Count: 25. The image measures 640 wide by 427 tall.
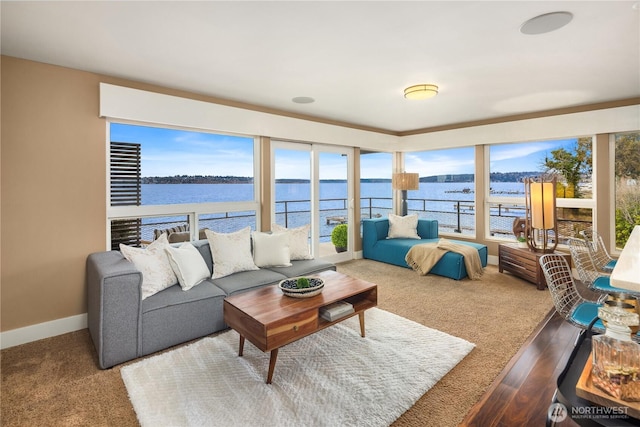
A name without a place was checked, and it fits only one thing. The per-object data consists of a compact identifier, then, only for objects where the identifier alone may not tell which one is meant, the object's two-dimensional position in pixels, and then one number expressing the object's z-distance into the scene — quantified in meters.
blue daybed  4.62
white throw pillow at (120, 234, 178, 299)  2.76
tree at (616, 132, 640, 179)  4.25
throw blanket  4.61
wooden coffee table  2.17
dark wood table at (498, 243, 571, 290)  4.18
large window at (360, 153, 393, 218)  6.25
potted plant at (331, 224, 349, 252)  5.80
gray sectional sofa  2.40
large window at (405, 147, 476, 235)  5.97
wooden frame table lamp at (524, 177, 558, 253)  4.22
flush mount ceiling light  3.54
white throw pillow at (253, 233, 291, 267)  3.70
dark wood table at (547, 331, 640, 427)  1.05
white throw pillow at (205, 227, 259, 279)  3.37
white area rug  1.90
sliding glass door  4.92
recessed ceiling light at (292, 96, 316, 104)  4.09
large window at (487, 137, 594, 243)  4.70
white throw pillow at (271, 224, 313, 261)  4.00
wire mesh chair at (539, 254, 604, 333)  2.14
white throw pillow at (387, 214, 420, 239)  5.82
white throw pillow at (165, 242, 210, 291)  2.96
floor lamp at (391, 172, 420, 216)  6.07
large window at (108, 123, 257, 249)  3.48
